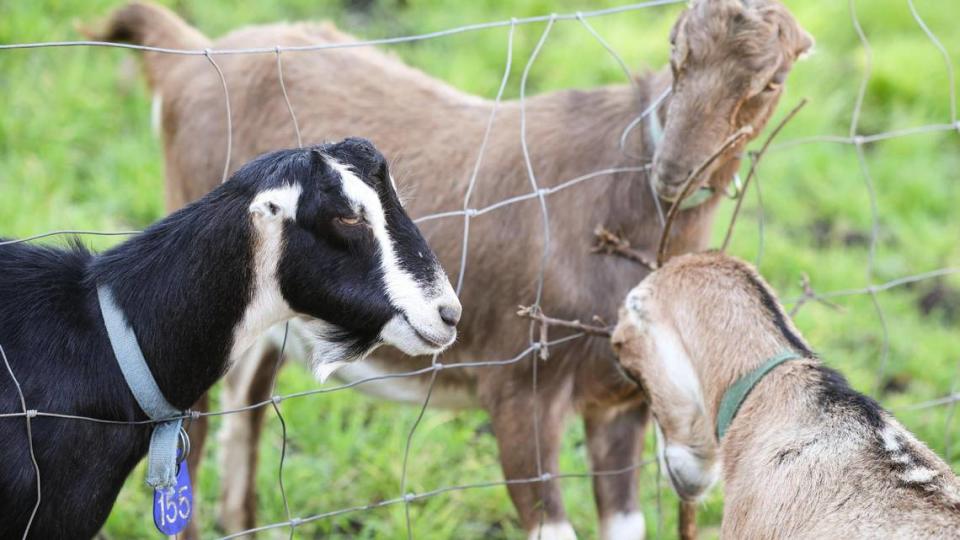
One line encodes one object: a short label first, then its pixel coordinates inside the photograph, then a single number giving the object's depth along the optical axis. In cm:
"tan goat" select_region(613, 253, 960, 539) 253
